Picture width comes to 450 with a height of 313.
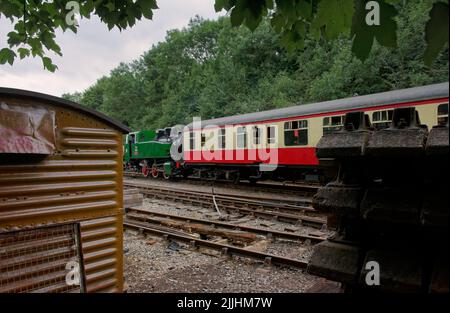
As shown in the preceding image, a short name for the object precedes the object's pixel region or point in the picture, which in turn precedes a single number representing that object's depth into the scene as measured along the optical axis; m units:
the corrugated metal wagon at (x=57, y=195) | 2.95
